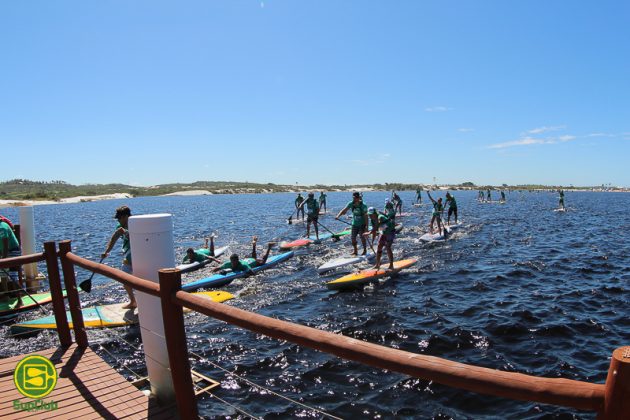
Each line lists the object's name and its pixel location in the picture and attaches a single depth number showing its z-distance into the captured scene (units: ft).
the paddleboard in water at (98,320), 29.45
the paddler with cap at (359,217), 52.60
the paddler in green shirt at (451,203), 83.84
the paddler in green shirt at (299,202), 104.95
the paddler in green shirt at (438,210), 74.64
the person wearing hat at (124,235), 28.48
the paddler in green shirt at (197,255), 52.31
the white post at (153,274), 12.96
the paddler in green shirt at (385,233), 43.83
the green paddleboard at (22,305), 32.81
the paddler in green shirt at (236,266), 46.93
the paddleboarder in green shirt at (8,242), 30.17
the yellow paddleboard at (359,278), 40.75
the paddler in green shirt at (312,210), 72.41
